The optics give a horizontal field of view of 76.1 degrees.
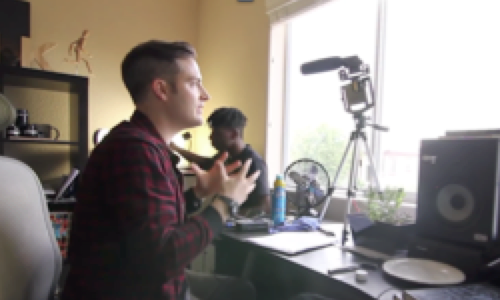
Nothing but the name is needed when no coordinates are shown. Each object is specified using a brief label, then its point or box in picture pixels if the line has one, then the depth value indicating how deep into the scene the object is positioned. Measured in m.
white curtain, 1.99
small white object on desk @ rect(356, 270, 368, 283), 0.95
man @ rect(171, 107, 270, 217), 1.95
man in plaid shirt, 0.73
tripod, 1.41
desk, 0.94
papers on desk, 1.21
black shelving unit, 2.06
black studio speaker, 0.91
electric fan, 1.74
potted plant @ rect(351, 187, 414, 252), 1.14
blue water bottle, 1.60
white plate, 0.90
